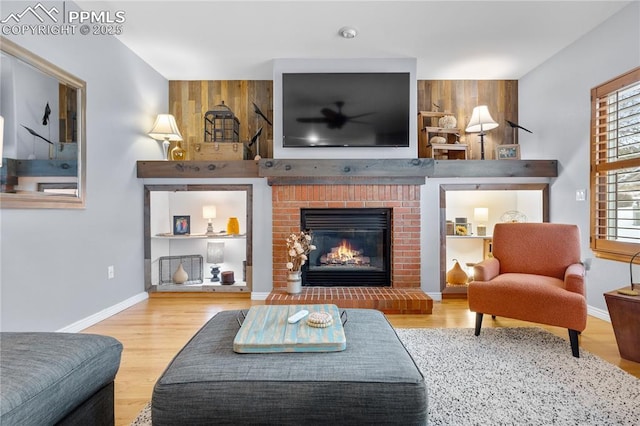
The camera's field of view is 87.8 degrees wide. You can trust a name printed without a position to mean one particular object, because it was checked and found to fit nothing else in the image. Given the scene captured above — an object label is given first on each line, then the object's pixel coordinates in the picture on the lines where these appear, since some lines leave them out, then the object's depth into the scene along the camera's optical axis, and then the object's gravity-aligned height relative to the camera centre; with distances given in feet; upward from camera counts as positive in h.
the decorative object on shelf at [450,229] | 12.66 -0.61
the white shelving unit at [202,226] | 12.62 -0.50
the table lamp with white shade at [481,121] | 12.12 +3.34
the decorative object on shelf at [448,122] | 12.80 +3.51
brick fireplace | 11.29 +0.17
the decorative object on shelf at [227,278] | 12.30 -2.39
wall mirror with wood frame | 6.70 +1.84
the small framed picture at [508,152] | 12.21 +2.25
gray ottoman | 3.30 -1.82
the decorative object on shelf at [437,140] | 12.44 +2.73
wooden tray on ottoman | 3.96 -1.53
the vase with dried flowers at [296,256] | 10.66 -1.39
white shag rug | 4.93 -2.98
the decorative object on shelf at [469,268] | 12.76 -2.14
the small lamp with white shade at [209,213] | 12.53 +0.01
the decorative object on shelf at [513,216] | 12.46 -0.12
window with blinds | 8.44 +1.22
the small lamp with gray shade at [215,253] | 12.71 -1.52
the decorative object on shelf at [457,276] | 12.01 -2.29
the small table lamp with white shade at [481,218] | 12.48 -0.20
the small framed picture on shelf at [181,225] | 12.72 -0.45
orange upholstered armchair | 6.94 -1.58
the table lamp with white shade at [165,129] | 11.81 +3.03
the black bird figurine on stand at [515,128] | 12.56 +3.31
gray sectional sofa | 2.93 -1.62
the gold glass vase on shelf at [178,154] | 12.62 +2.28
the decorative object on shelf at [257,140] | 12.75 +2.89
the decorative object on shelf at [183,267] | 12.34 -2.02
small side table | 6.63 -2.24
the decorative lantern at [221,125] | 12.77 +3.47
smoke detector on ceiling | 9.49 +5.25
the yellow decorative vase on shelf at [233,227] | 12.64 -0.52
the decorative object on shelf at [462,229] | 12.59 -0.61
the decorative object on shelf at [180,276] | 12.19 -2.30
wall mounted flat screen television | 11.31 +3.59
